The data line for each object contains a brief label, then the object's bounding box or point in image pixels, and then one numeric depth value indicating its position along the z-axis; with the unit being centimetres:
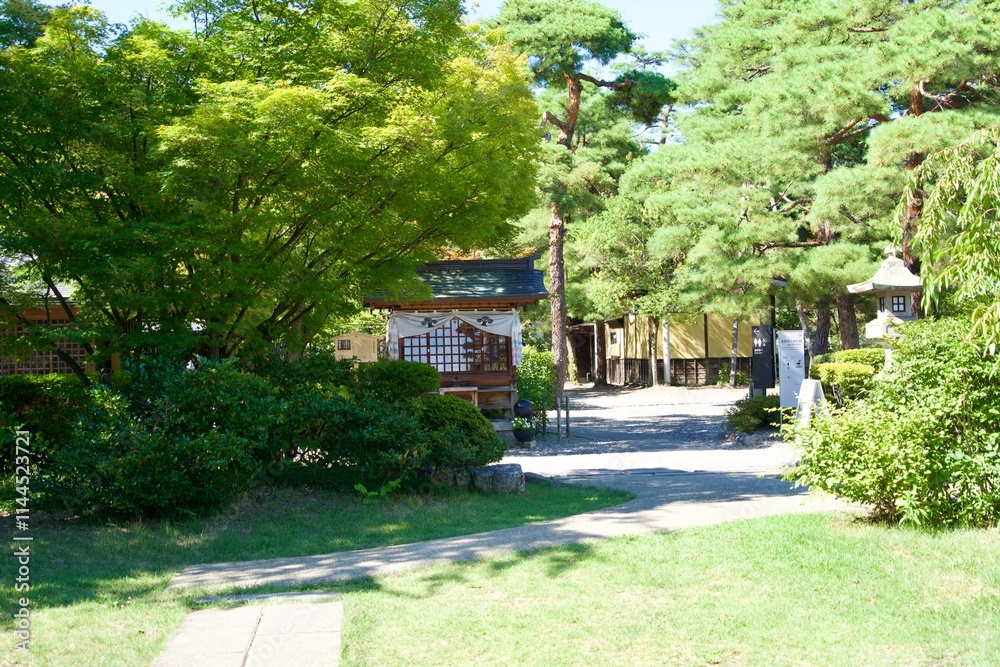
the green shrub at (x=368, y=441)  975
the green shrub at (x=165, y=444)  837
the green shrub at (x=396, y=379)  1232
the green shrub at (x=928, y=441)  693
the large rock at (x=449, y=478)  1021
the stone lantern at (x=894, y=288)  1514
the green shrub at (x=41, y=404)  1126
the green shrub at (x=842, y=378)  1611
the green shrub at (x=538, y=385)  2030
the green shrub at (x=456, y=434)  999
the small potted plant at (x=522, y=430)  1814
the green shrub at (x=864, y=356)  1792
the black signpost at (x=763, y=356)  1905
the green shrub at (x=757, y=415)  1784
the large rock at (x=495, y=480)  1030
